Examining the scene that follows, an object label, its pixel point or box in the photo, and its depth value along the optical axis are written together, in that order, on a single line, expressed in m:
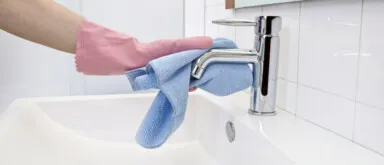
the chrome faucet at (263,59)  0.65
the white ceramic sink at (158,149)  0.51
